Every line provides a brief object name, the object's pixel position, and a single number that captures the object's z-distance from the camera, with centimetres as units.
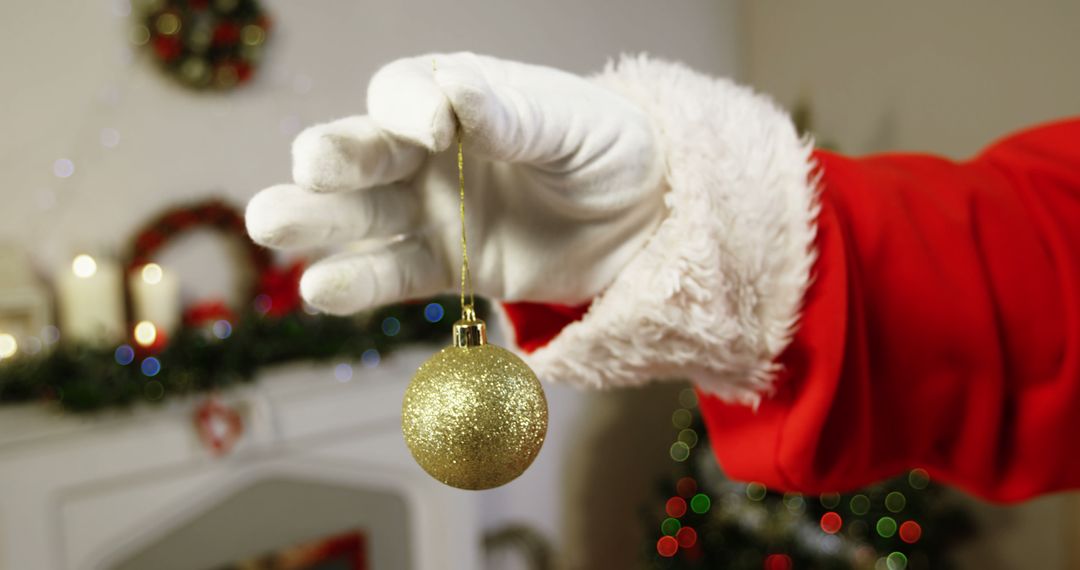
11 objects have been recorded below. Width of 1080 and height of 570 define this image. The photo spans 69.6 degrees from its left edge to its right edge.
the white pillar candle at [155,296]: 164
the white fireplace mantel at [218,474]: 144
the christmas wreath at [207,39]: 170
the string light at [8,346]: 150
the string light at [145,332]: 158
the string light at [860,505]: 174
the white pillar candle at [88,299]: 157
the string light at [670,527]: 197
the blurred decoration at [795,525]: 172
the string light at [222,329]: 161
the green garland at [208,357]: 139
